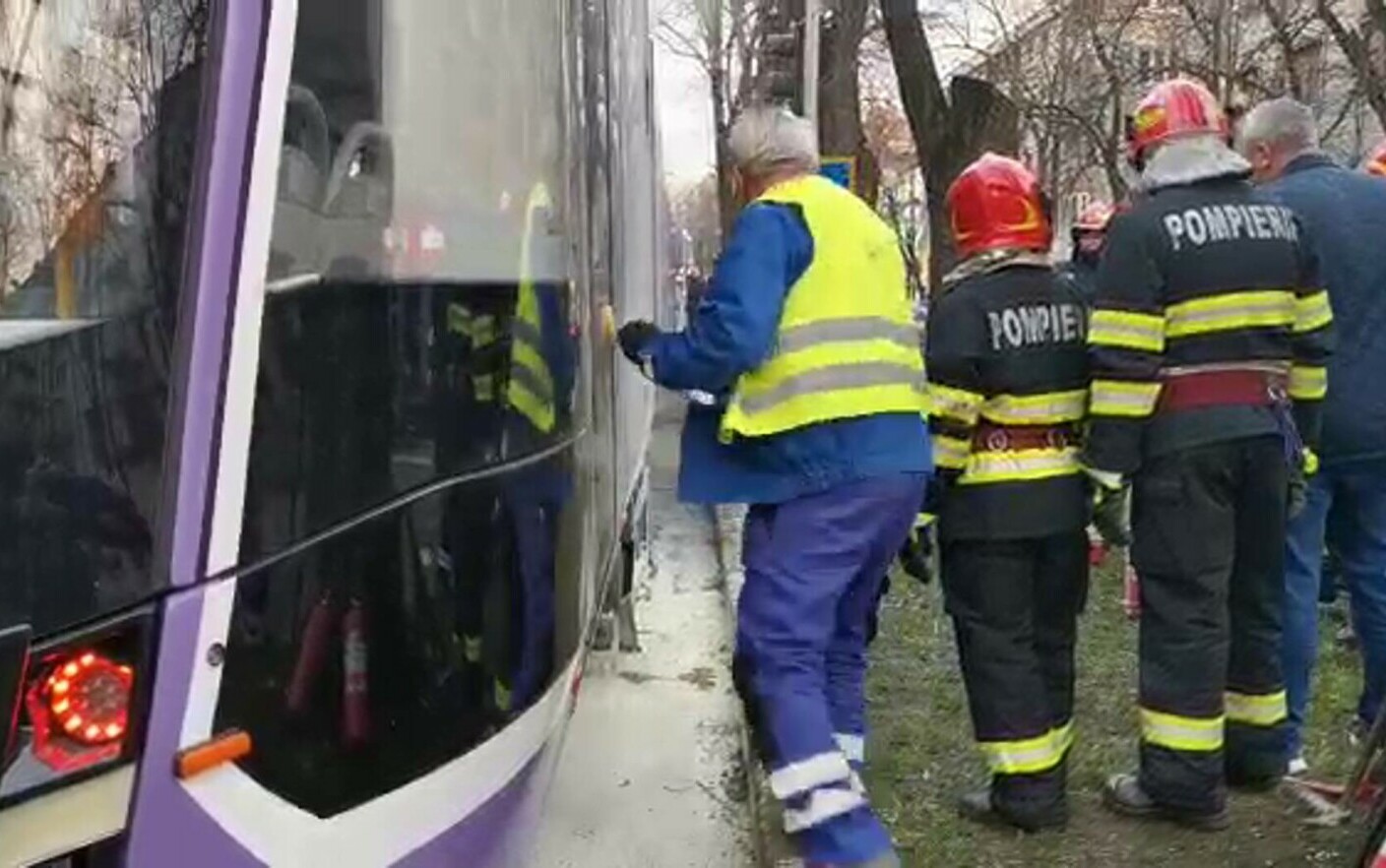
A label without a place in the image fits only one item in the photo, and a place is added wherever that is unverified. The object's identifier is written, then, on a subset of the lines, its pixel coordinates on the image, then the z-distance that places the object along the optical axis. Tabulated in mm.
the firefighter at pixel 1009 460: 5098
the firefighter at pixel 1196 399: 4902
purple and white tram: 2336
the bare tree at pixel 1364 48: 19156
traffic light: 15645
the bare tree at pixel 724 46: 25547
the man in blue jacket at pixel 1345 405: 5594
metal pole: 13156
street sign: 13816
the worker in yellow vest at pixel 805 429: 4684
